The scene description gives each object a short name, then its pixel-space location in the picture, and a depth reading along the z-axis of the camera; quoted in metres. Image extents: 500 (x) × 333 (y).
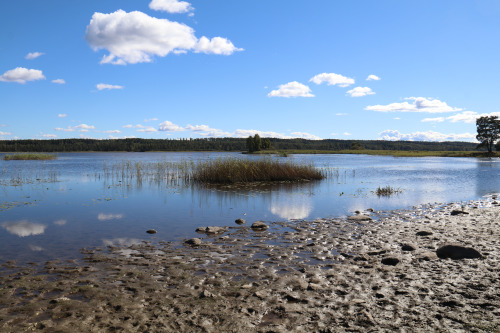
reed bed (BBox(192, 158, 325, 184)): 25.73
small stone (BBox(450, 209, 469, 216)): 13.77
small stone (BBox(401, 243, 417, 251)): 8.69
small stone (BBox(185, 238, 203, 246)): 9.43
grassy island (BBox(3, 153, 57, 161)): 65.26
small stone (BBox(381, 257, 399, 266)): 7.55
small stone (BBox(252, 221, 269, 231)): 11.35
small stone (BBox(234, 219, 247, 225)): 12.33
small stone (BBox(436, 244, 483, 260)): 7.91
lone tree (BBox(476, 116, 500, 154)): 89.50
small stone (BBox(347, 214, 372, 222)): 12.71
